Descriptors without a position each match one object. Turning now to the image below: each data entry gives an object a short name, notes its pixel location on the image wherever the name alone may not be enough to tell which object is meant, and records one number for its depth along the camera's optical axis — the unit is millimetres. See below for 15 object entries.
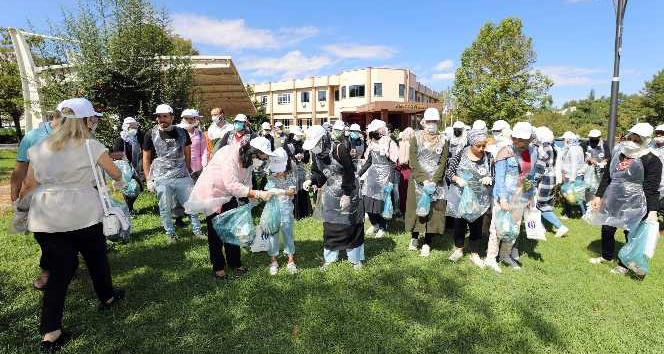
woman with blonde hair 2938
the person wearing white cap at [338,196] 4402
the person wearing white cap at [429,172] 5238
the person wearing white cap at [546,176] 6578
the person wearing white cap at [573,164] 7887
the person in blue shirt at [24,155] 3454
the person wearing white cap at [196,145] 6066
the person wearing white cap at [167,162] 5227
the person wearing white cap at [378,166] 6023
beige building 40031
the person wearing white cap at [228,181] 3918
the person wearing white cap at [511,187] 4629
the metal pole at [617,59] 6972
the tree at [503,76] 22766
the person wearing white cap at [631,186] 4480
